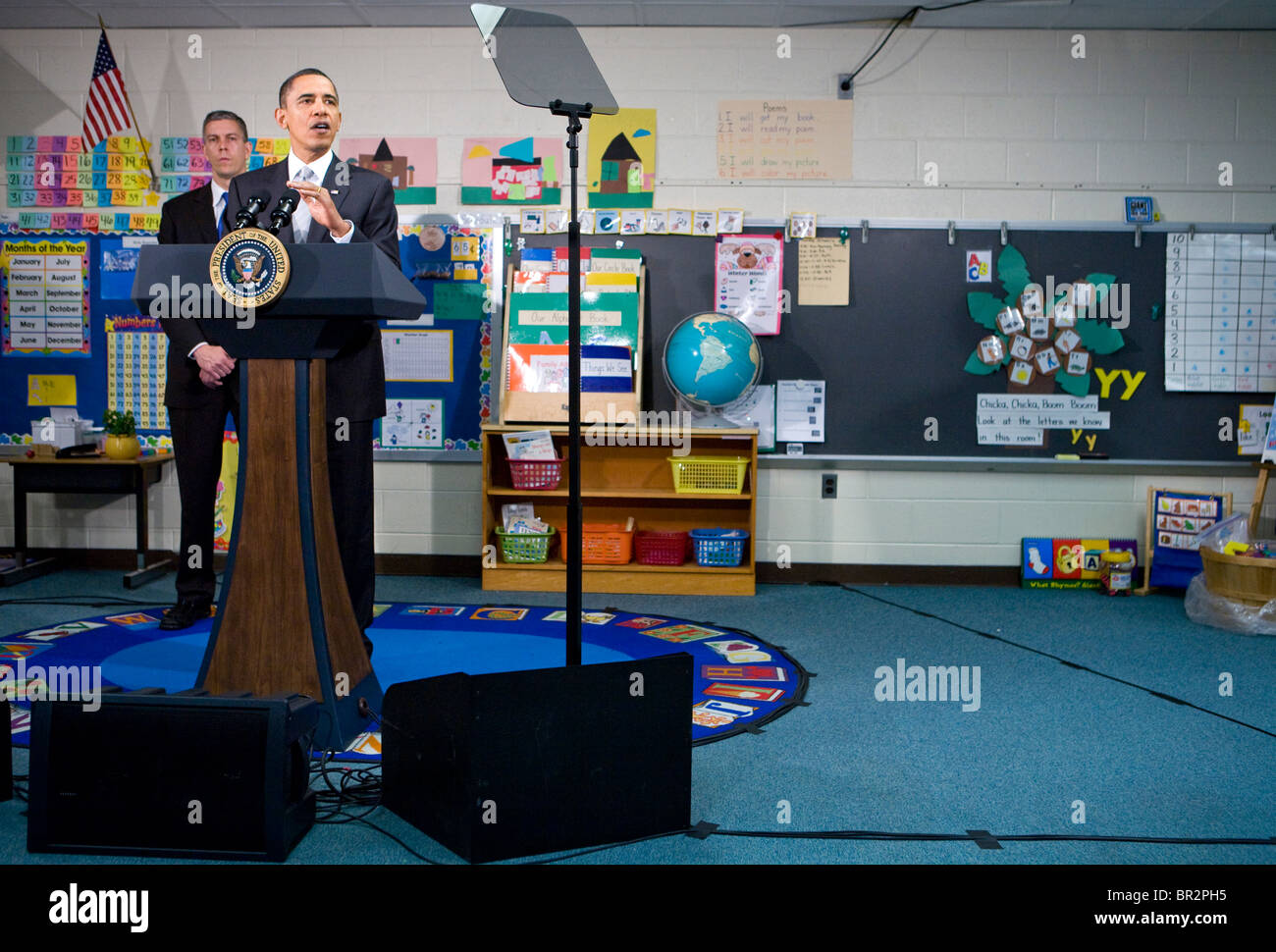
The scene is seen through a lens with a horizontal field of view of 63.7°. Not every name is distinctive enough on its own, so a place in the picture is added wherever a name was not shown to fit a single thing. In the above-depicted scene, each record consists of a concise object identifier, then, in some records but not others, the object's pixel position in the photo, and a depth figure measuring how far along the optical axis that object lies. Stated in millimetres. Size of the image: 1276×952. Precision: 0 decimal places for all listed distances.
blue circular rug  2820
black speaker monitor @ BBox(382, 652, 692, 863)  1794
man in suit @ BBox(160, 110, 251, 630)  3637
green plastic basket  4578
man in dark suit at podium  2686
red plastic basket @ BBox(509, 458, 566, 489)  4574
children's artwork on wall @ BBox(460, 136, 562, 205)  4727
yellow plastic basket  4547
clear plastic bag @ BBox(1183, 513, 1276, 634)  3861
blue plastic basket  4555
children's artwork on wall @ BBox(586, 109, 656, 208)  4684
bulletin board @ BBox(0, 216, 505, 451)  4762
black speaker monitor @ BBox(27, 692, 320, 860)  1806
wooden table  4504
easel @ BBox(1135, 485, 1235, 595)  4641
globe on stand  4414
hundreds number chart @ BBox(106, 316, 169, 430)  4820
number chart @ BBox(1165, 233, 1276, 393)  4660
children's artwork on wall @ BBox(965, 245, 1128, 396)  4699
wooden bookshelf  4516
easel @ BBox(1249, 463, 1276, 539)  4281
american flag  4621
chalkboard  4699
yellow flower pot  4570
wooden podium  2301
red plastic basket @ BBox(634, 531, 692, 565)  4586
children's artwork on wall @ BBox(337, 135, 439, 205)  4742
